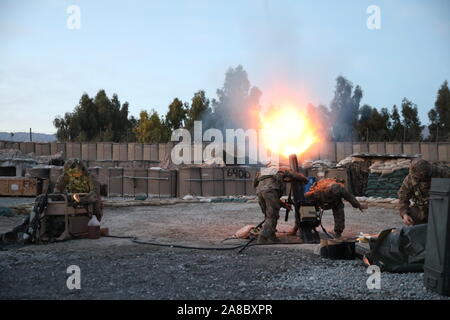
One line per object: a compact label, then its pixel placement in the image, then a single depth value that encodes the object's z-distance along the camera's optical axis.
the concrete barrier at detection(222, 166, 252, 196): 21.38
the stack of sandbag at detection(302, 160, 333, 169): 21.65
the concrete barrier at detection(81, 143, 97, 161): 35.00
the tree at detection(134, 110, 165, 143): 44.07
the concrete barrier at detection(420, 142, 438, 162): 29.34
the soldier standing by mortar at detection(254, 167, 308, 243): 8.48
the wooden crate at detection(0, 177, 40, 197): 21.45
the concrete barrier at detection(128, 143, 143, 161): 34.78
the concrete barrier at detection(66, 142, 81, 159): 35.00
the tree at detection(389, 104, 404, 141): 39.90
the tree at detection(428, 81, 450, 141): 41.06
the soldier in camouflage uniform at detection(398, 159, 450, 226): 7.00
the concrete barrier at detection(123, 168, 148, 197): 21.97
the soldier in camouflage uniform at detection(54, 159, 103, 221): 9.75
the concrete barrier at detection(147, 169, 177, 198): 21.73
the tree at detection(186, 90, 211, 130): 44.75
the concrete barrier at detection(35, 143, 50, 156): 34.53
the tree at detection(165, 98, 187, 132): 46.17
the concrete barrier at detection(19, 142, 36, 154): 34.09
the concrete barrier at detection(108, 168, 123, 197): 22.30
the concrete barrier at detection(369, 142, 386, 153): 30.58
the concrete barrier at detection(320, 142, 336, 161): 32.47
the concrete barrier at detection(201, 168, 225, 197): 21.30
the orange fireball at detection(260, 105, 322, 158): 10.68
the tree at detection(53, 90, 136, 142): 48.00
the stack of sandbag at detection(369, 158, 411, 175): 19.30
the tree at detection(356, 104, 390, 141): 43.53
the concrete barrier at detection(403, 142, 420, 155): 29.72
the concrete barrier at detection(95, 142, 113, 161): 35.00
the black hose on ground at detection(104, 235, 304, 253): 7.84
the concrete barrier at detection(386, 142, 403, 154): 30.06
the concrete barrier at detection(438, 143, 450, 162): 29.25
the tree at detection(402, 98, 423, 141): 43.44
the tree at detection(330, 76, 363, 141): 46.44
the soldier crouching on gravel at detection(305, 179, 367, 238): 8.77
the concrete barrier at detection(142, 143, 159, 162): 34.50
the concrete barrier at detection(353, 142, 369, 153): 31.22
